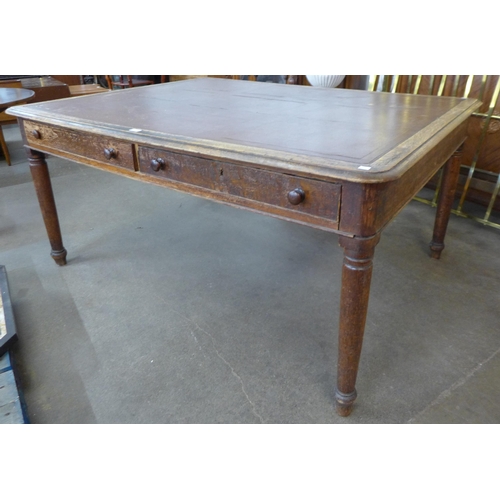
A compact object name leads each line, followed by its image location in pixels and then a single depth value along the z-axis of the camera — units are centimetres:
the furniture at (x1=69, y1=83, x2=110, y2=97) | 507
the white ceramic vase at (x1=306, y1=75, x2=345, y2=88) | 305
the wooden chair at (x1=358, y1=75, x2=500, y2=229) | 252
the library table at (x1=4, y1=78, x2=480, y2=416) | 115
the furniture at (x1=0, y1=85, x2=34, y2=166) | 290
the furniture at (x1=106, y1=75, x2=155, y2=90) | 547
